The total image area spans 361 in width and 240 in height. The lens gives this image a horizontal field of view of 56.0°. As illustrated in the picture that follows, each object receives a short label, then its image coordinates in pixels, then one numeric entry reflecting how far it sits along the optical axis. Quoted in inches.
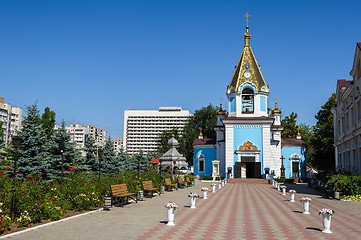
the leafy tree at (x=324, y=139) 1573.8
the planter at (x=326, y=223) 344.2
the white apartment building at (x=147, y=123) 5590.6
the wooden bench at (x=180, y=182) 991.0
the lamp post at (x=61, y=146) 501.9
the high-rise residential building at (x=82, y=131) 5733.3
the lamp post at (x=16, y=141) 404.9
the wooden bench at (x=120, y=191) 507.3
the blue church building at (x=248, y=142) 1595.7
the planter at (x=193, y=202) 529.3
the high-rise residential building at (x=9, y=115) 3538.9
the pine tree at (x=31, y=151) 649.0
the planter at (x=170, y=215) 374.9
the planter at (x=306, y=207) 485.5
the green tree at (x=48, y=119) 1508.4
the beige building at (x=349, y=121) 928.3
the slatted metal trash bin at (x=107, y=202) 482.9
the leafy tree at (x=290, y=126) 2337.6
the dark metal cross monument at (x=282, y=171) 1612.9
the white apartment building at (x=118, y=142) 7023.6
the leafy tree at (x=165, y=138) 2632.9
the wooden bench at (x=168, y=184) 854.3
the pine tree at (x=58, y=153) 747.4
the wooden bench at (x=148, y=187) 669.3
